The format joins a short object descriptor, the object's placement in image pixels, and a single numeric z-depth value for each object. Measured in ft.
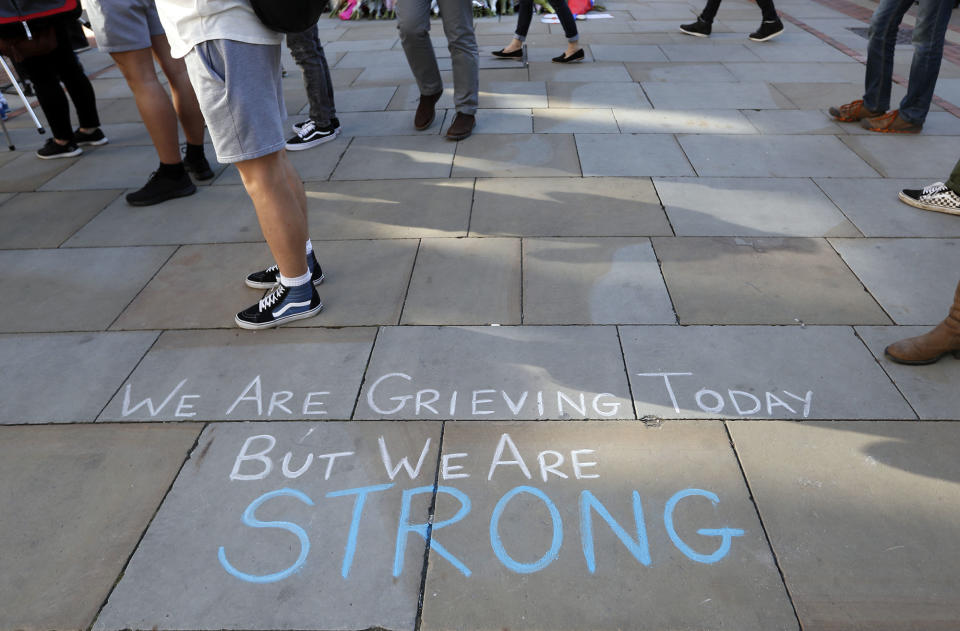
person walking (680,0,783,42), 24.06
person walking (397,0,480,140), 14.87
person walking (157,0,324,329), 7.82
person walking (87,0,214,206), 12.02
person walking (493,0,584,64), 21.65
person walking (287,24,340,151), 15.22
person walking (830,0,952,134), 14.27
